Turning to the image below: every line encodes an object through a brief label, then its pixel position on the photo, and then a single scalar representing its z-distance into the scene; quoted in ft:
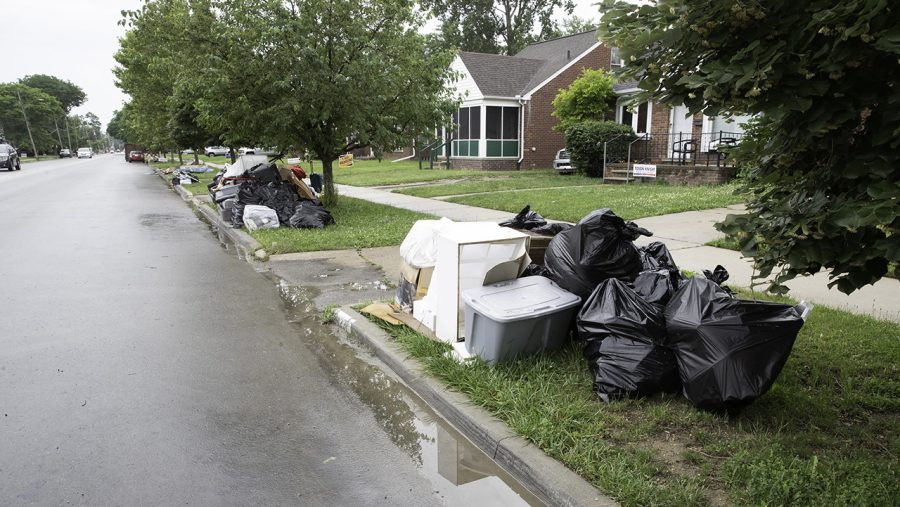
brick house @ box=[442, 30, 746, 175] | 88.28
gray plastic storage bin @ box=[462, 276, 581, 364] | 13.44
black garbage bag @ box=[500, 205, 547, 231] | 18.79
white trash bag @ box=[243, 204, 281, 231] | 37.32
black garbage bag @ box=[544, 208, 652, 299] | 14.16
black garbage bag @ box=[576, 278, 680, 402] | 12.18
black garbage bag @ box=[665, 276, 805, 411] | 11.03
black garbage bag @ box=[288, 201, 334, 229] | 37.19
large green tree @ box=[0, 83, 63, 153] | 278.67
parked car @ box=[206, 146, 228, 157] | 196.07
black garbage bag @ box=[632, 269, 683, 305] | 13.10
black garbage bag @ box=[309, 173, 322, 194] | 51.38
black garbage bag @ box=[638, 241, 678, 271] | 15.47
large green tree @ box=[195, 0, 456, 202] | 36.68
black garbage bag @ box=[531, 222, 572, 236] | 18.20
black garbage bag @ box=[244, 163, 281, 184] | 42.55
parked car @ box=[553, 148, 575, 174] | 72.54
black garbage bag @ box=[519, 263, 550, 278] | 15.59
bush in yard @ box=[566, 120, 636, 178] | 63.82
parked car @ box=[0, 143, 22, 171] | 125.29
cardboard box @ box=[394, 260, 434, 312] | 17.43
